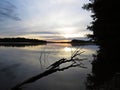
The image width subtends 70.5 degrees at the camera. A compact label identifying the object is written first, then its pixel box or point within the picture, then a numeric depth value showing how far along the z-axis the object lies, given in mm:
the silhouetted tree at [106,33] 8326
